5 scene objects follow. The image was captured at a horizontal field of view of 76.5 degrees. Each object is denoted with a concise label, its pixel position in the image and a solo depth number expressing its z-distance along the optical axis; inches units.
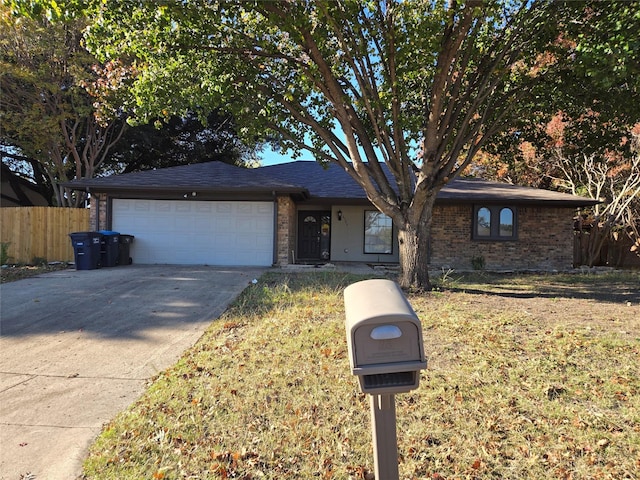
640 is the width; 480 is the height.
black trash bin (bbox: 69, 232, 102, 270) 442.3
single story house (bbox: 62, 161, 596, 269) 508.4
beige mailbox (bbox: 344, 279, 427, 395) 64.4
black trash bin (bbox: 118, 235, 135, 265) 489.1
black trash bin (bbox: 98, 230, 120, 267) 463.8
